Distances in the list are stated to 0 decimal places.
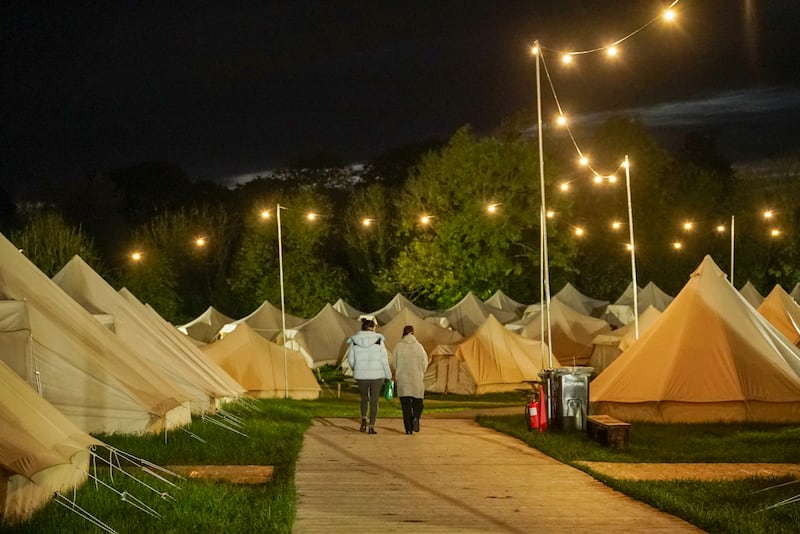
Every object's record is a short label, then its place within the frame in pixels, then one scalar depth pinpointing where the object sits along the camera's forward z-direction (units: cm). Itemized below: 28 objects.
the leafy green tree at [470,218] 5994
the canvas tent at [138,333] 1962
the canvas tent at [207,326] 5519
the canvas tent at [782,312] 3806
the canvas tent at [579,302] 6318
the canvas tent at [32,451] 859
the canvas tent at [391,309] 5662
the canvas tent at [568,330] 4756
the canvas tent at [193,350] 2281
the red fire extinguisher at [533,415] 1791
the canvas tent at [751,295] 5055
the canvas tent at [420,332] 4378
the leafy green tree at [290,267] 7000
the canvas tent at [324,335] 5072
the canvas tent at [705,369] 1956
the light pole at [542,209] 1925
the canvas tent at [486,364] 3725
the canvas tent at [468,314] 5162
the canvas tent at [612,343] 4391
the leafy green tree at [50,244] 5950
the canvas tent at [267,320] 5306
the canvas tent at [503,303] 5947
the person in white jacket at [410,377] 1811
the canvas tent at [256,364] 3177
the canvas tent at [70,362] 1381
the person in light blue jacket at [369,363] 1803
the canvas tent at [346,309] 6009
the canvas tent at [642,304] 6153
